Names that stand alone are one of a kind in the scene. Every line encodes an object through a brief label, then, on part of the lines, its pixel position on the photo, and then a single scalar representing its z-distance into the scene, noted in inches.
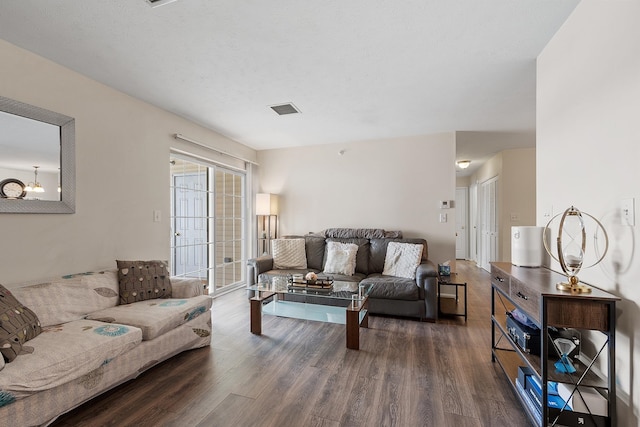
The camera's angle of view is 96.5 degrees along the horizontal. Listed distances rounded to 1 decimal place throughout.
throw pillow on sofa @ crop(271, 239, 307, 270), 162.7
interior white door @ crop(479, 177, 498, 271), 219.8
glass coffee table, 99.8
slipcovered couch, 56.8
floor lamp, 191.3
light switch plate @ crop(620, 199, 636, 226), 49.9
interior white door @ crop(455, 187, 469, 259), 321.4
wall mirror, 80.6
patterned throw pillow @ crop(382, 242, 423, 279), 140.4
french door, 145.5
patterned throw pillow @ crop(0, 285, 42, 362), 58.9
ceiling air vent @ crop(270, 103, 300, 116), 124.1
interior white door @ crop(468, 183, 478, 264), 286.1
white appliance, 76.2
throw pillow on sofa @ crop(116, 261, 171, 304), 97.3
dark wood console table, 51.1
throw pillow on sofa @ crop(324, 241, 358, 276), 149.3
